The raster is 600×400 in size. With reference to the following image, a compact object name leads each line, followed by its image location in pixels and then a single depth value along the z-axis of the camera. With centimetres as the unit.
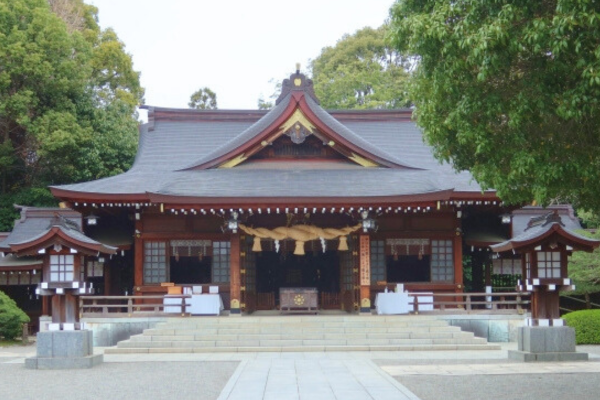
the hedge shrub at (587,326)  2292
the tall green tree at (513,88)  1041
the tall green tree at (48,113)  3562
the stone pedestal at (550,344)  1788
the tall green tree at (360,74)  4997
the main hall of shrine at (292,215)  2517
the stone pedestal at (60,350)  1797
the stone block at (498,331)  2450
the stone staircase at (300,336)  2169
